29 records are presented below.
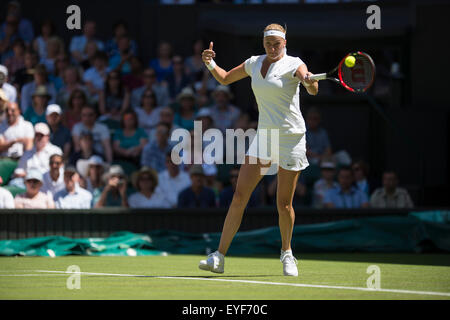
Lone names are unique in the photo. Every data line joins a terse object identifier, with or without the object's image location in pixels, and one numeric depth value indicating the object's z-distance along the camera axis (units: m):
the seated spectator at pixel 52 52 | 14.41
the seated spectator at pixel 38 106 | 12.93
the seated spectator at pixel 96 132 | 12.50
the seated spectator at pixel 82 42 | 14.79
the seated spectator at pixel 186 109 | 13.06
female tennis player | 6.80
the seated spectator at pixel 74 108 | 13.02
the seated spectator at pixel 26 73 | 14.12
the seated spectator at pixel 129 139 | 12.70
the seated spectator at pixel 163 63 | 14.34
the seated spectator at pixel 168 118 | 12.63
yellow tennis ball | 6.64
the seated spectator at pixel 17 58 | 14.45
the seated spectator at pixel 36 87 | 13.57
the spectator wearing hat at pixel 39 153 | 11.63
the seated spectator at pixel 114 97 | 13.65
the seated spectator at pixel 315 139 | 12.76
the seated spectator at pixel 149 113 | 13.16
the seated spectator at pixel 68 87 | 13.59
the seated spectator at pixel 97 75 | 13.88
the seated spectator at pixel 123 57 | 14.42
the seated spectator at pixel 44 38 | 14.75
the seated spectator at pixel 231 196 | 11.08
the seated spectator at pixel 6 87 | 13.16
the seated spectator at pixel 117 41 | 14.79
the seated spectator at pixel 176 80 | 14.09
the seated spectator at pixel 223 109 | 12.95
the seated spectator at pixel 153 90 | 13.77
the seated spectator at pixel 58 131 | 12.45
